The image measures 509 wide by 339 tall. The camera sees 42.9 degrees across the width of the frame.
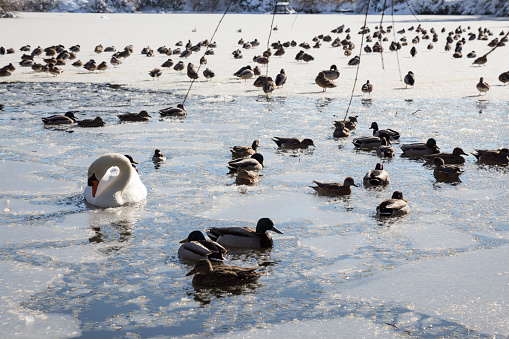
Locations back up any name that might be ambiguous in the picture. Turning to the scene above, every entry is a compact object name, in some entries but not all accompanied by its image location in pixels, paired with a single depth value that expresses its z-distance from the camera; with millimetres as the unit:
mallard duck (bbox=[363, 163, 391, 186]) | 7781
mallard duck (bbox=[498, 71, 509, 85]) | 17141
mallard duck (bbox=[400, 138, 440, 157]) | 9500
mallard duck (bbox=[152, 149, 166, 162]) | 9195
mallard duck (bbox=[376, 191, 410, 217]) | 6637
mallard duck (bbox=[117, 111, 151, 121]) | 12422
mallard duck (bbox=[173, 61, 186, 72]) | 20766
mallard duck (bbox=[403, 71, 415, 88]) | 16609
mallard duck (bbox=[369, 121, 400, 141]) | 10526
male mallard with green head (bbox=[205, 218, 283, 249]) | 5758
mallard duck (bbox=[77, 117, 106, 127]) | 11889
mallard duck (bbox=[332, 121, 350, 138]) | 10859
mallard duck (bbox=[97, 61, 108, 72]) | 20453
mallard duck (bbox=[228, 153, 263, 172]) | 8453
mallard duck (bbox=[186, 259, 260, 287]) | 4891
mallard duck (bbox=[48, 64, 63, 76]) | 19438
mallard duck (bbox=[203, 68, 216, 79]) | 18422
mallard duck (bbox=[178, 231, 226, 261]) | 5346
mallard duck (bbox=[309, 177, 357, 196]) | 7504
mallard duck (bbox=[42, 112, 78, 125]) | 11773
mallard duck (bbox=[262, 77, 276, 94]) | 15781
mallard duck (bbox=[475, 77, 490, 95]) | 15148
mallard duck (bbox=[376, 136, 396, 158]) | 9500
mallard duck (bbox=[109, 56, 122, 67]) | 22031
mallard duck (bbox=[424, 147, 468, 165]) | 8969
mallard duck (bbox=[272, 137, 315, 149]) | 10078
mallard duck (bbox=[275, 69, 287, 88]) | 16812
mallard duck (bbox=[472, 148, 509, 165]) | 8984
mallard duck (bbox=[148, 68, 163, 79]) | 18766
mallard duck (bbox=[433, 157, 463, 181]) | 8250
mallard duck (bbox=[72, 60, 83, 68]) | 21484
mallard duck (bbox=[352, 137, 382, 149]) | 10047
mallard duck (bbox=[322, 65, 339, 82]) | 18062
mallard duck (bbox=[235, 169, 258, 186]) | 7987
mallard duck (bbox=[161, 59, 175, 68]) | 21750
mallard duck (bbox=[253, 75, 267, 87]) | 16625
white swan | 7078
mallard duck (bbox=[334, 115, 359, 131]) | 11145
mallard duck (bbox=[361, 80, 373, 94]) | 15648
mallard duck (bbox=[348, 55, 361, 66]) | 22469
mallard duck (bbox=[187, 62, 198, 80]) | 18503
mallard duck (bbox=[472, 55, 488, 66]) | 21697
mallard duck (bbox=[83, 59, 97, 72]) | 20681
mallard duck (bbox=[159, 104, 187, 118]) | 12734
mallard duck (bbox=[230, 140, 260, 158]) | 9453
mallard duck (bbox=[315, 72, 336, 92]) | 16302
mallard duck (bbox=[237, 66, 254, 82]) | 18625
